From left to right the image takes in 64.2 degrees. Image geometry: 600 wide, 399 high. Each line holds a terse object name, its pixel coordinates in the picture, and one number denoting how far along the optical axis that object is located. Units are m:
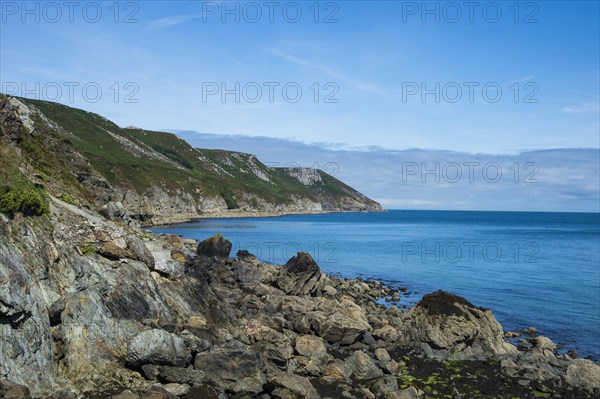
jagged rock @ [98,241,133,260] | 23.22
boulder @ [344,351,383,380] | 21.78
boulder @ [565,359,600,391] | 22.11
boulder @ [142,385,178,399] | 16.03
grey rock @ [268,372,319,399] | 18.25
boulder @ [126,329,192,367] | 18.14
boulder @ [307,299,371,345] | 26.72
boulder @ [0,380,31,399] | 14.80
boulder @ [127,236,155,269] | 24.38
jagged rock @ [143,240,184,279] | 26.06
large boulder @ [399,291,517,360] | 26.36
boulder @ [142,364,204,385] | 17.78
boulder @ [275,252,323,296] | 39.69
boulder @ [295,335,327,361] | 23.04
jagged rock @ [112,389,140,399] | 16.05
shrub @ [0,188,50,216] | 19.89
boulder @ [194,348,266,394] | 18.22
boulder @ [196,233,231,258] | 50.25
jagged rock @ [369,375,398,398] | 19.67
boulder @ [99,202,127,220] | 46.20
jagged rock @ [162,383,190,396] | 17.16
